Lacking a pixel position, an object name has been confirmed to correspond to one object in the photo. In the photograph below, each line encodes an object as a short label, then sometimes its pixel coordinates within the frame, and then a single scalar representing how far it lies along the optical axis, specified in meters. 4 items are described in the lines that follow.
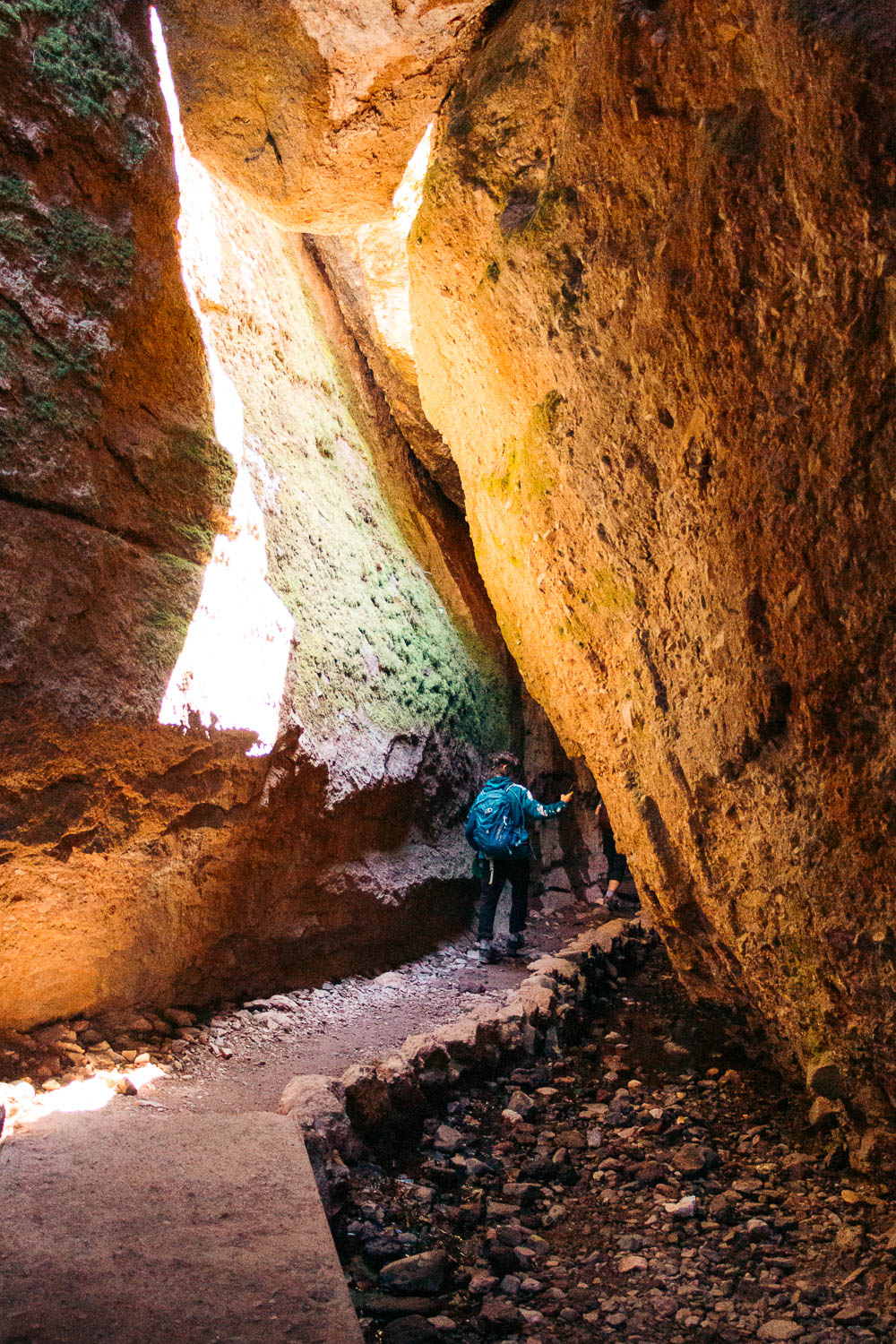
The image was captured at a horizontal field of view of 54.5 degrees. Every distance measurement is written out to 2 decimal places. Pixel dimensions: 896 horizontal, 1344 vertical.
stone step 2.12
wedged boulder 4.34
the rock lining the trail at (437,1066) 3.62
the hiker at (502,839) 6.41
